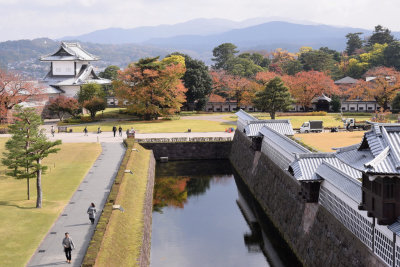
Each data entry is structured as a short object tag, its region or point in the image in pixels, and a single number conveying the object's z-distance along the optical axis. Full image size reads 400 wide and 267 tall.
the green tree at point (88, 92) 86.81
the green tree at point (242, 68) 120.44
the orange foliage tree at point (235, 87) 97.62
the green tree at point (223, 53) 174.12
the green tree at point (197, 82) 94.75
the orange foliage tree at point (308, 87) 94.69
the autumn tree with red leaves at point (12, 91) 75.25
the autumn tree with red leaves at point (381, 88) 90.00
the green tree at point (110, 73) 134.00
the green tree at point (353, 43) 171.75
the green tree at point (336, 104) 95.44
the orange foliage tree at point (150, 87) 80.81
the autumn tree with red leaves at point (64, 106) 84.03
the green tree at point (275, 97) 78.00
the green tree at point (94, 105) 83.50
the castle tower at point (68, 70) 97.94
